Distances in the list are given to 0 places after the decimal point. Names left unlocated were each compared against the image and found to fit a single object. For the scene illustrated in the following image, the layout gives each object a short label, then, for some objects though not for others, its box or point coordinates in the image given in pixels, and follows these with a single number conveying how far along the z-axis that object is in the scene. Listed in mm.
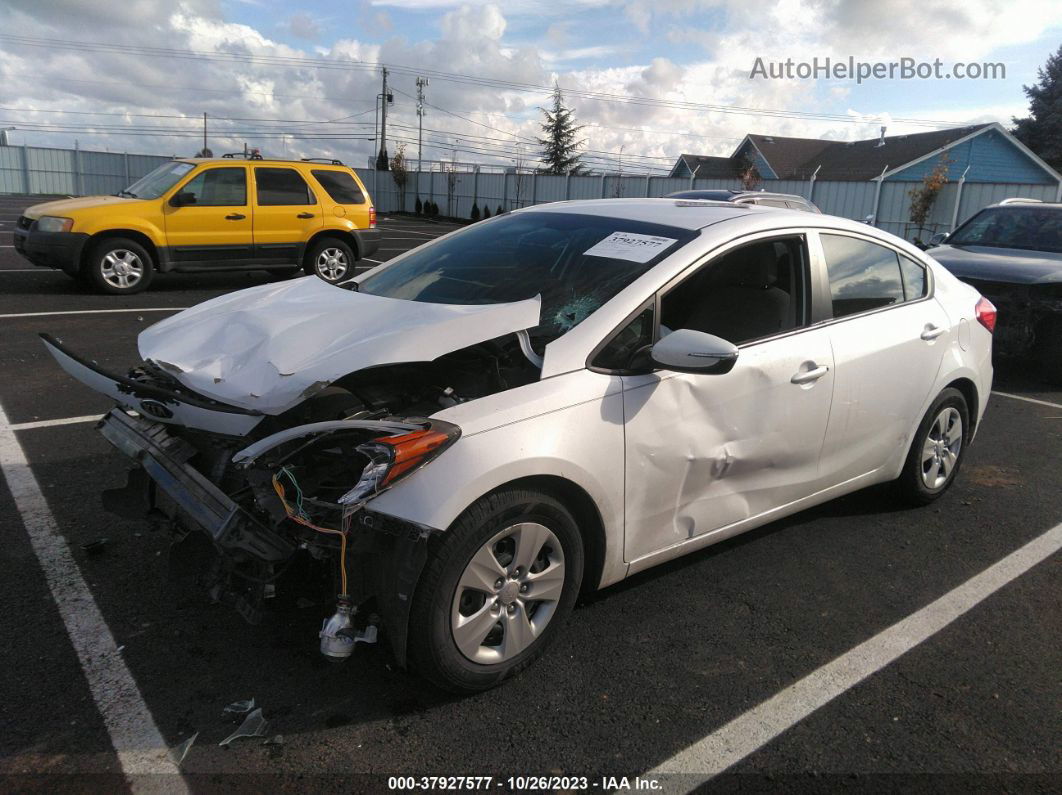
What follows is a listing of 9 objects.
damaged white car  2516
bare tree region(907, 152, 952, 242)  17625
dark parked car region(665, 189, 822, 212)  11161
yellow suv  10414
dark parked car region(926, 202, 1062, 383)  7340
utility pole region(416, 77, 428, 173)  62300
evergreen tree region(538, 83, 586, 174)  52438
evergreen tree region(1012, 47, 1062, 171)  40906
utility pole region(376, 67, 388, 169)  44781
